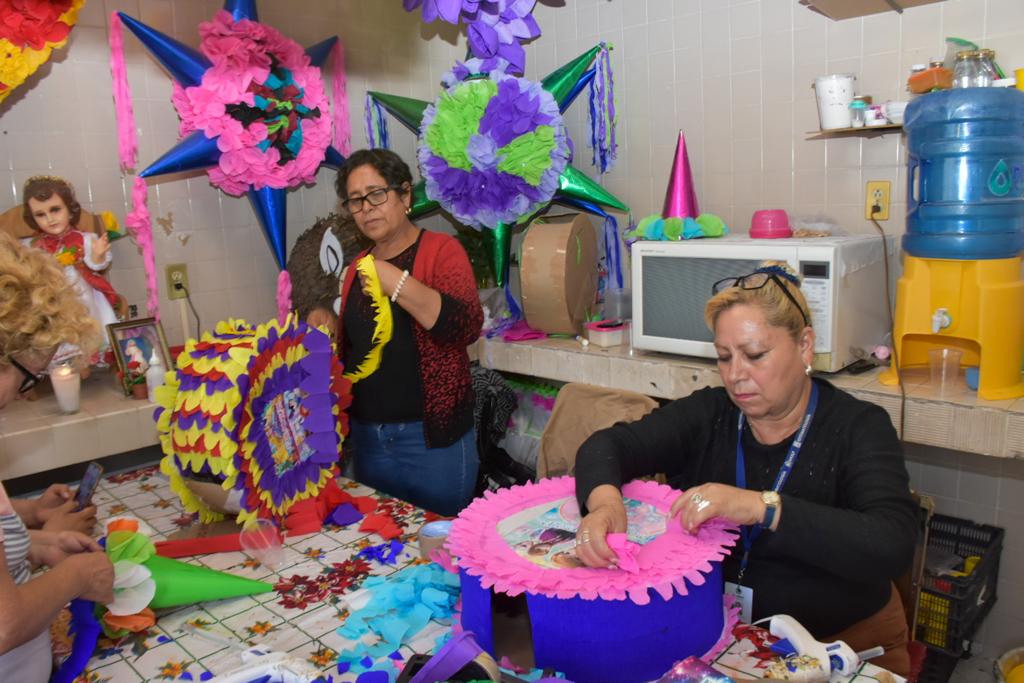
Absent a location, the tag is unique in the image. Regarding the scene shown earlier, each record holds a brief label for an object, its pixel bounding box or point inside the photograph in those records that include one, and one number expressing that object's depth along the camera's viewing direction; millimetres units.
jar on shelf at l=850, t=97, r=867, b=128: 2705
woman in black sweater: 1353
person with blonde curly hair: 1109
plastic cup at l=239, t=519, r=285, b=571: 1635
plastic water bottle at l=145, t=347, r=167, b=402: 2789
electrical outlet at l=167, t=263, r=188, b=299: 3252
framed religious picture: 2873
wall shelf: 2730
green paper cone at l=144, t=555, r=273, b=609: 1440
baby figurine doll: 2744
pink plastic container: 2775
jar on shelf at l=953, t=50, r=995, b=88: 2379
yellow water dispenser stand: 2266
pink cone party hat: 3045
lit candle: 2668
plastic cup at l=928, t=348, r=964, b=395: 2408
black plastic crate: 2469
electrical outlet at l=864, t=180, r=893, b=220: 2807
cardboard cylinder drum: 3242
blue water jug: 2270
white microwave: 2428
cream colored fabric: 2277
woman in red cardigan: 2217
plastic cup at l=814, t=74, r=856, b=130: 2717
